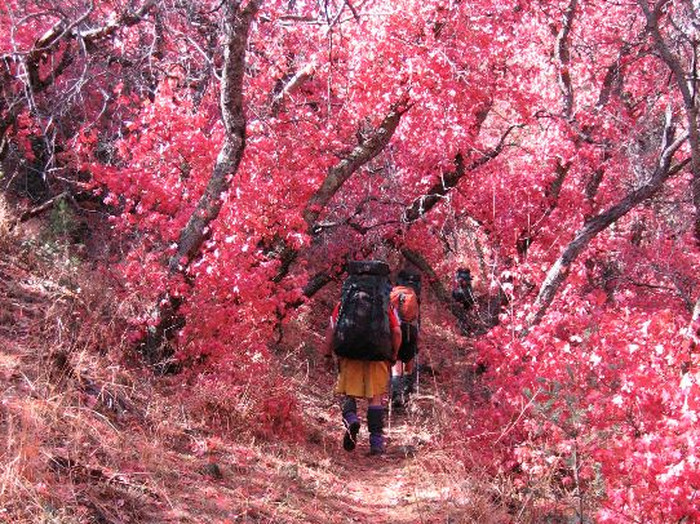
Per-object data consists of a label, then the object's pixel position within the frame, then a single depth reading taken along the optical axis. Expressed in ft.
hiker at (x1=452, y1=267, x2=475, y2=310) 43.97
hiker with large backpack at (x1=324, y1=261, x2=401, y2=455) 23.39
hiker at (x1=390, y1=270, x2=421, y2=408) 29.07
